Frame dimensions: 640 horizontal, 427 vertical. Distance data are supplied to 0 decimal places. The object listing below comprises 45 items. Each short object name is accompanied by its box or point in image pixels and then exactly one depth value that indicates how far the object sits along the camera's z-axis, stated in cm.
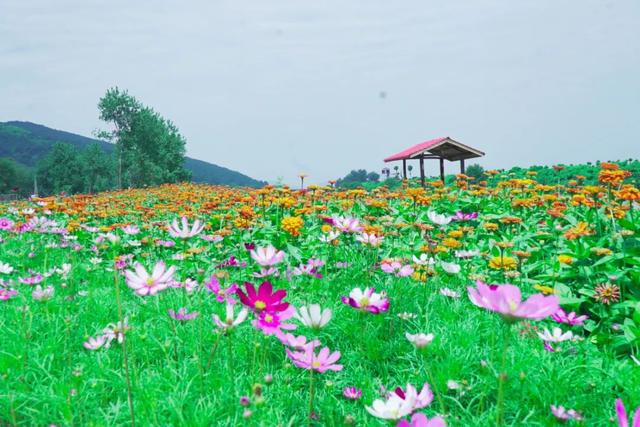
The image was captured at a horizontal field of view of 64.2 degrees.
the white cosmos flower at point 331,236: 279
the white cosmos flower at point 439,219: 263
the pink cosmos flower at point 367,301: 155
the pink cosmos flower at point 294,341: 156
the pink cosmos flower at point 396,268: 253
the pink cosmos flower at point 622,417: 92
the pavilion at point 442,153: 1403
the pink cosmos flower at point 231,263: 249
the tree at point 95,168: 5368
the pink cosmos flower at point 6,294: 279
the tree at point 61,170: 5556
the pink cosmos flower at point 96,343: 200
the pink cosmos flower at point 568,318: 240
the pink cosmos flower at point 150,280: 146
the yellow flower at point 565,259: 297
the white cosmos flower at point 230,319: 140
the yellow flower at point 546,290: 282
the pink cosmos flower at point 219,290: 157
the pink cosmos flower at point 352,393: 183
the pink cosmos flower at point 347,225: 250
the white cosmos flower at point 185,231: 179
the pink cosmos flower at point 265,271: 180
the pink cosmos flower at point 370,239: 279
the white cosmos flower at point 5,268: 303
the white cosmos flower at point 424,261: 281
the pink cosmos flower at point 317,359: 149
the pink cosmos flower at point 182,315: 191
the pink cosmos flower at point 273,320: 145
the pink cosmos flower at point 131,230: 286
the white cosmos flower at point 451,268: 275
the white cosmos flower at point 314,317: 138
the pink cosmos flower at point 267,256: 171
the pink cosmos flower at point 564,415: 144
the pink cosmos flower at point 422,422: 91
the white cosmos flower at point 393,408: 110
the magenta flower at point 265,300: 149
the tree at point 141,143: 3778
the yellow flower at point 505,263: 308
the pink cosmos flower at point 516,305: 90
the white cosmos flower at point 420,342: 121
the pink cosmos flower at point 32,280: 308
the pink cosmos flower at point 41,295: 206
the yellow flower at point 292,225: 352
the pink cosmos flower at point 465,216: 344
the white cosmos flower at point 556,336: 202
